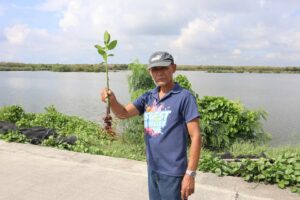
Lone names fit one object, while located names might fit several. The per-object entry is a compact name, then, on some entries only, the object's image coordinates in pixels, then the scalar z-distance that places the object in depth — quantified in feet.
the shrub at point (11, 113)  20.03
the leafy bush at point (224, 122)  17.57
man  5.92
